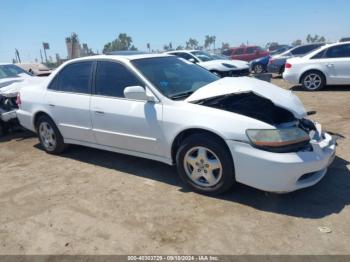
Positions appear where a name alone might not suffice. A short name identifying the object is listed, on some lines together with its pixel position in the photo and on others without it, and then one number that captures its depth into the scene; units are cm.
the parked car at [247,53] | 2436
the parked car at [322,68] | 1024
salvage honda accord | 362
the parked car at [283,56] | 1566
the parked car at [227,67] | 1317
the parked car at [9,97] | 732
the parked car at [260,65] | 1819
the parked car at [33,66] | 1843
